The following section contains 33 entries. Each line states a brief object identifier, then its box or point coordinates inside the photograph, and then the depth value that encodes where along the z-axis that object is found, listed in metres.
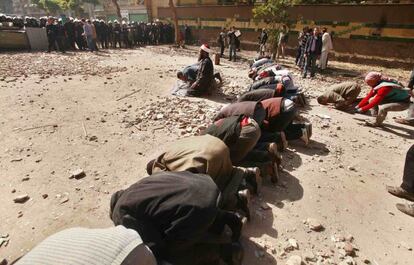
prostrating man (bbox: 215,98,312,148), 4.14
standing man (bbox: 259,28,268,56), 13.90
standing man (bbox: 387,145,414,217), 3.65
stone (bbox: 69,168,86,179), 4.07
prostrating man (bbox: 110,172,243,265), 2.02
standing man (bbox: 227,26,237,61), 13.60
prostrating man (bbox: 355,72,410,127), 5.73
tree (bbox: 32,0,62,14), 41.76
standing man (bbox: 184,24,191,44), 20.71
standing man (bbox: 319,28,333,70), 10.90
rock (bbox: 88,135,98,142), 5.17
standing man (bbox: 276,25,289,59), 13.12
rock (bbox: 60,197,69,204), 3.57
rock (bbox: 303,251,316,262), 2.80
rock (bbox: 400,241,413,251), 2.97
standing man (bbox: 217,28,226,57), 14.69
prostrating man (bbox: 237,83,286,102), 5.25
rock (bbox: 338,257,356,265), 2.75
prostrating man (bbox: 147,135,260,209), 2.75
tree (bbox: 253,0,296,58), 12.59
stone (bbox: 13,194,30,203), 3.58
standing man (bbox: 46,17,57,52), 13.83
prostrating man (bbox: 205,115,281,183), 3.43
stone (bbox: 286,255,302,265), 2.71
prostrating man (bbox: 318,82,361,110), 6.83
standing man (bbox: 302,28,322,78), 10.27
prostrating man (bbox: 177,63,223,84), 7.80
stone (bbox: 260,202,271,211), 3.45
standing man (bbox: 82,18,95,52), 14.41
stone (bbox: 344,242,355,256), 2.86
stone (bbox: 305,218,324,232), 3.16
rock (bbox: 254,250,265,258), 2.80
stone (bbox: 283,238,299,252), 2.90
